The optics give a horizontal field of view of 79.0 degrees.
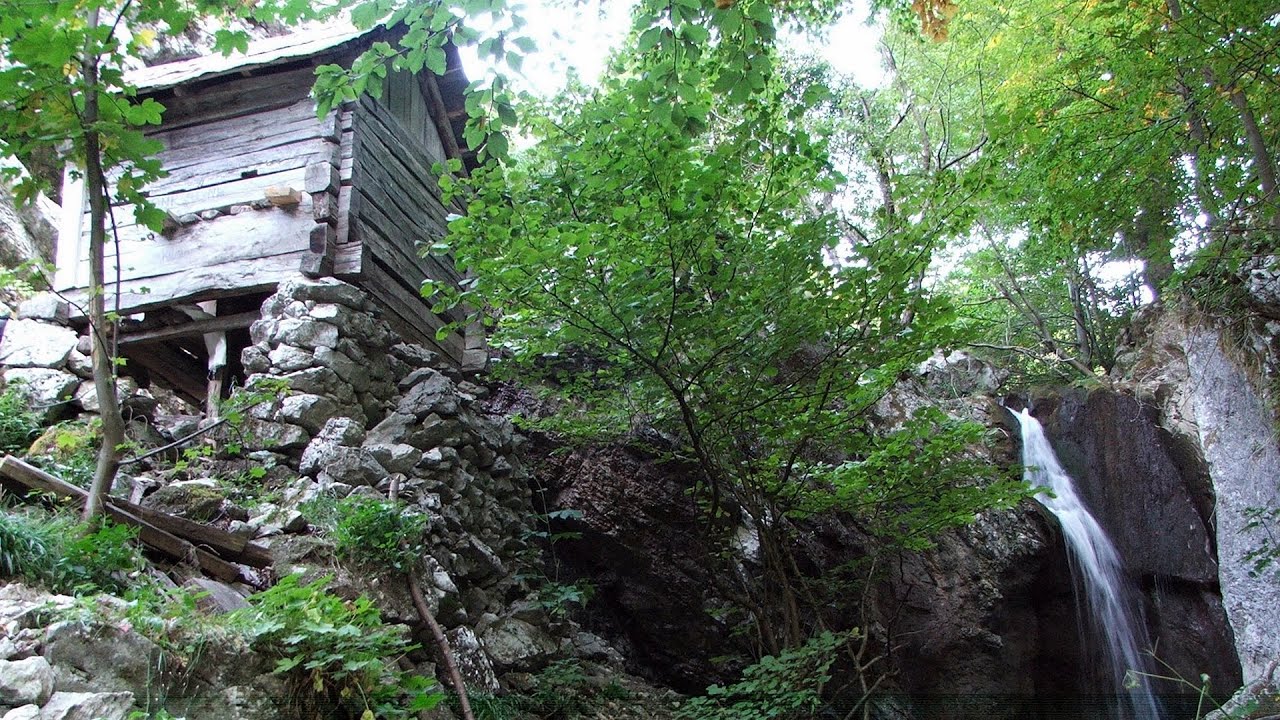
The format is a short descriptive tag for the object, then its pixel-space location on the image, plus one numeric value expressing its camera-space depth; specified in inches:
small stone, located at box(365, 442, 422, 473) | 235.0
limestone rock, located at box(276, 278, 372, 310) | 266.2
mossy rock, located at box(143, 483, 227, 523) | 189.3
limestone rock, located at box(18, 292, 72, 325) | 283.0
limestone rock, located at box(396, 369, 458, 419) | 265.6
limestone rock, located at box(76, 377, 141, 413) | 251.3
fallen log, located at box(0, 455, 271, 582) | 156.3
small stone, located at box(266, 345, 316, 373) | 248.1
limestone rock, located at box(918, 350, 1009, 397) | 562.6
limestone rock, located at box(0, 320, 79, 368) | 259.6
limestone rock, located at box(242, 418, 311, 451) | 227.6
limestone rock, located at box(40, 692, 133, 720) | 101.0
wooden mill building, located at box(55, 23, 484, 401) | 285.1
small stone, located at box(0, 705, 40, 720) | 96.7
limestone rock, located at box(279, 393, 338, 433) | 235.8
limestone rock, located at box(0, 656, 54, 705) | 100.1
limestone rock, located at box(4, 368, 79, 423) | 240.8
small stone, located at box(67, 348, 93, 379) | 267.1
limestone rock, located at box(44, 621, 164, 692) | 111.5
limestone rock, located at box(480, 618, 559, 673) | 222.2
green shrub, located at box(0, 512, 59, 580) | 128.9
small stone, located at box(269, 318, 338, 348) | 255.0
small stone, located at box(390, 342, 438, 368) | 296.7
